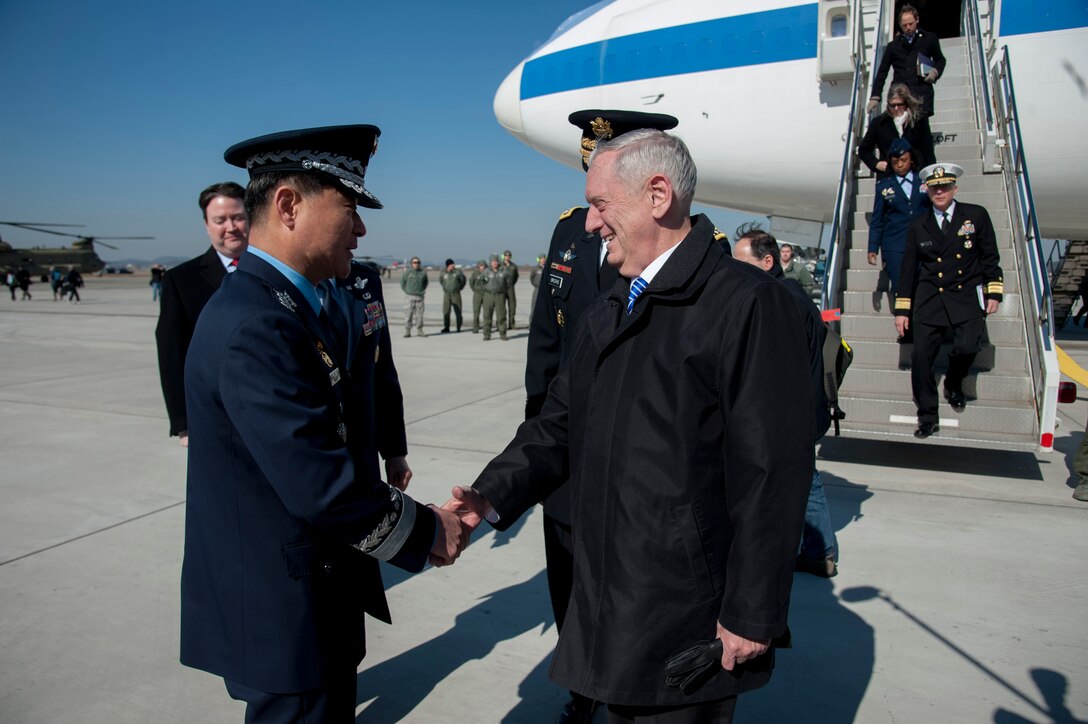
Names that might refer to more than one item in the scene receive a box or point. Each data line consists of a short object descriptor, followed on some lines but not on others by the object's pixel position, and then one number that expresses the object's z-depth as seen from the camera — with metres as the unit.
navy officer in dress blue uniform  5.34
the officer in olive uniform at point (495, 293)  14.05
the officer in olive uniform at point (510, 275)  14.21
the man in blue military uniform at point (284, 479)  1.55
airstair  5.39
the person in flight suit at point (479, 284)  14.43
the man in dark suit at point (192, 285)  3.25
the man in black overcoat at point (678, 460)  1.51
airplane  5.77
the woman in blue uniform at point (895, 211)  6.39
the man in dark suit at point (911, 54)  7.98
